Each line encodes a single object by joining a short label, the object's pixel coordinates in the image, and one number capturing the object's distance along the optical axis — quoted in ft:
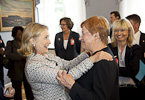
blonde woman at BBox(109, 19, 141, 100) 6.52
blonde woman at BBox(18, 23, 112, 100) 4.60
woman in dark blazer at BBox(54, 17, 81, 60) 13.19
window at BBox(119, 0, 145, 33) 15.64
